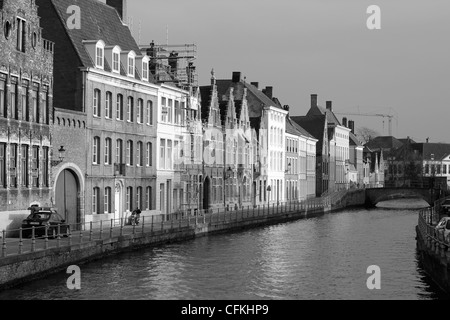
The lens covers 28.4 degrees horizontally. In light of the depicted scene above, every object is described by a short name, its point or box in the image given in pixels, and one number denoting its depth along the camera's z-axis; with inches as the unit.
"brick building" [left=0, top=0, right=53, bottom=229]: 1652.3
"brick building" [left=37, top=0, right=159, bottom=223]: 1972.2
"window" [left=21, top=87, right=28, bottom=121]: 1724.0
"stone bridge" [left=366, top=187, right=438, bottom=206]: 4730.8
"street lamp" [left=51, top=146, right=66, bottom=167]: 1829.2
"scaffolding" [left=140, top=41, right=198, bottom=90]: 2549.2
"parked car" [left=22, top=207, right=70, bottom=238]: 1589.1
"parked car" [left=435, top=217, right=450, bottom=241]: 1683.8
